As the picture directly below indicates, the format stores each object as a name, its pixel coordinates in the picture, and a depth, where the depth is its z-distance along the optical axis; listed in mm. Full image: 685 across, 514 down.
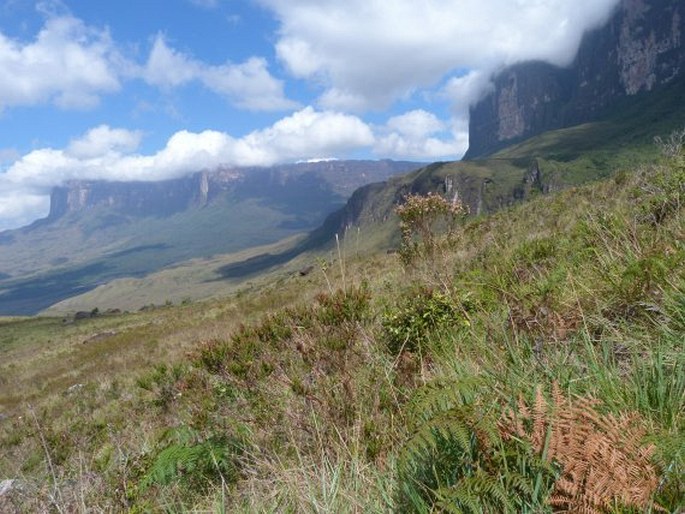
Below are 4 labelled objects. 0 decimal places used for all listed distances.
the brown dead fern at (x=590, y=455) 1493
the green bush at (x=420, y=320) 4637
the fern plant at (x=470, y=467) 1606
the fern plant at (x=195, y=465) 3135
